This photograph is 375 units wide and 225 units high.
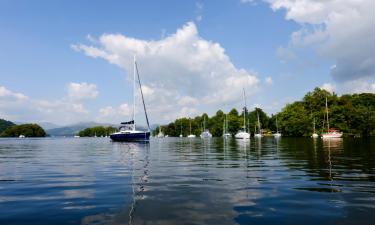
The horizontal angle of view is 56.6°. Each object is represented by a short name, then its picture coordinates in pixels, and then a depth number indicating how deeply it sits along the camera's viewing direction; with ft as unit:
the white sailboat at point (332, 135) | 375.45
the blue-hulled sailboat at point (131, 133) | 250.78
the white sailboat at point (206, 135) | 636.32
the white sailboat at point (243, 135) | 394.52
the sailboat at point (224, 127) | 602.44
